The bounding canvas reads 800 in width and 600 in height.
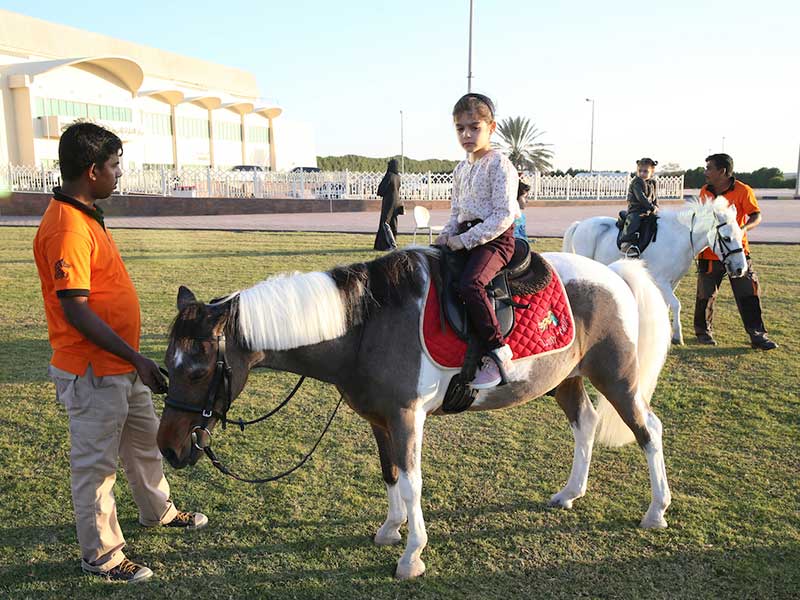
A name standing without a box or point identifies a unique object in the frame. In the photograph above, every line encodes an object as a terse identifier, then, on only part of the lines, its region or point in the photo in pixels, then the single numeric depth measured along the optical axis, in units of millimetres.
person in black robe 14516
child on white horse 7852
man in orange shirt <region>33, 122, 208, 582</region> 2764
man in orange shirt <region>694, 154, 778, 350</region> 7184
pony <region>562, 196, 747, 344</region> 6941
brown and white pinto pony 2766
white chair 14969
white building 40219
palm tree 45875
